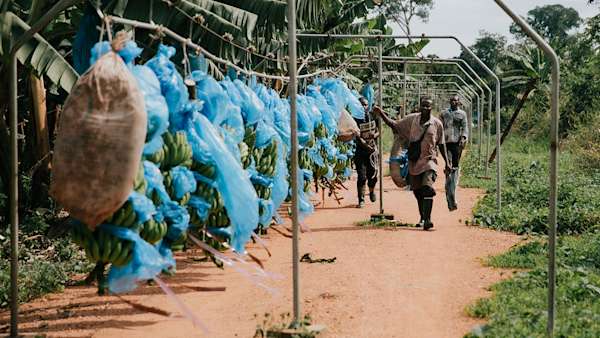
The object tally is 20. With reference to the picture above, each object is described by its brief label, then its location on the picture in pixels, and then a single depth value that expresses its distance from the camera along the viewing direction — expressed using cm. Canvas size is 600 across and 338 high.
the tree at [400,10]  5994
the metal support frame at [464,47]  1272
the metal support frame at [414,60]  1563
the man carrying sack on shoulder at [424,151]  1255
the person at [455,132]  1571
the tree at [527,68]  2941
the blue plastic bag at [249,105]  796
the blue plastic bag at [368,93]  1797
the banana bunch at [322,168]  1242
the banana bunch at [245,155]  761
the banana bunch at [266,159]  827
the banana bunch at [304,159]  1127
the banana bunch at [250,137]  812
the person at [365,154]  1558
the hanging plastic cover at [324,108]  1264
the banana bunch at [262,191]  805
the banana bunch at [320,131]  1231
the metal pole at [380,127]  1339
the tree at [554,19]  8594
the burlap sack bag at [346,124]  1388
